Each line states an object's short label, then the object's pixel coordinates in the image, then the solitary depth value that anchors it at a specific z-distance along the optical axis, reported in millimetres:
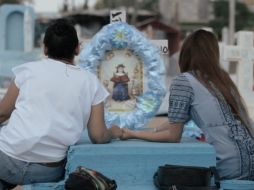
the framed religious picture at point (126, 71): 7489
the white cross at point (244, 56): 10519
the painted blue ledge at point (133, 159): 5624
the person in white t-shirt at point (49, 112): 5581
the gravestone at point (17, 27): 18670
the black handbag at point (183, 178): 5299
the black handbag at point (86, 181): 5103
